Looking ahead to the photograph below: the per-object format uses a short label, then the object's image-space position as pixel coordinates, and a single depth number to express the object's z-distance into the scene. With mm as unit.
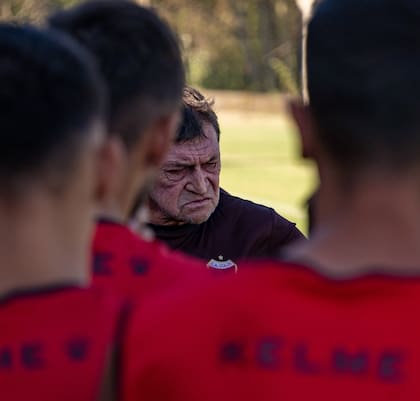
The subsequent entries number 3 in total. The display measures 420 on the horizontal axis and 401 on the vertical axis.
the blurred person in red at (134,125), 5246
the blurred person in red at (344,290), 4520
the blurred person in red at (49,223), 4687
